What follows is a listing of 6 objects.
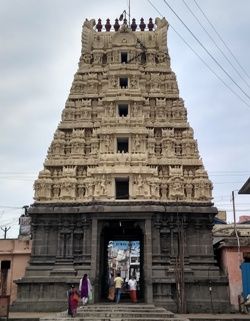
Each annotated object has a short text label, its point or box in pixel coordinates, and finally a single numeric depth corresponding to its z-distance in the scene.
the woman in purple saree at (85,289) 20.52
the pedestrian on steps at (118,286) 24.09
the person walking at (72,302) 18.39
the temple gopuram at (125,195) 25.09
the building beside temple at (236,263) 24.73
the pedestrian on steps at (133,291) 24.85
